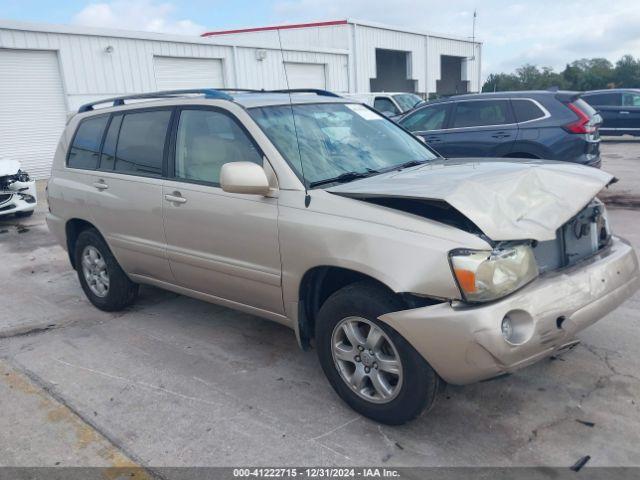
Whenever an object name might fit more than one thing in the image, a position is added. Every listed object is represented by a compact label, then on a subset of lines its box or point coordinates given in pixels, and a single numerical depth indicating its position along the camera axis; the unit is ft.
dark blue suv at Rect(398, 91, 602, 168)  25.12
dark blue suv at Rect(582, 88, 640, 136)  55.21
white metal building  47.24
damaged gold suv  8.96
